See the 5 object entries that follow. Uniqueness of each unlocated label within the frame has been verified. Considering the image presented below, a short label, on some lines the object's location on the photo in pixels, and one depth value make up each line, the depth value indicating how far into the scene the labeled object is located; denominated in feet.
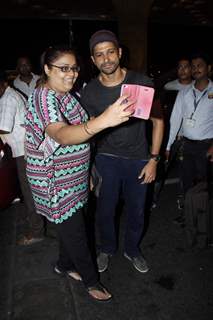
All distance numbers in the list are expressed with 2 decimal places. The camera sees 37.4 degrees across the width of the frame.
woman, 5.92
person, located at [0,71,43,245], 9.71
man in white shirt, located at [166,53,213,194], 10.83
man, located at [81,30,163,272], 7.74
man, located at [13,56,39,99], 16.80
